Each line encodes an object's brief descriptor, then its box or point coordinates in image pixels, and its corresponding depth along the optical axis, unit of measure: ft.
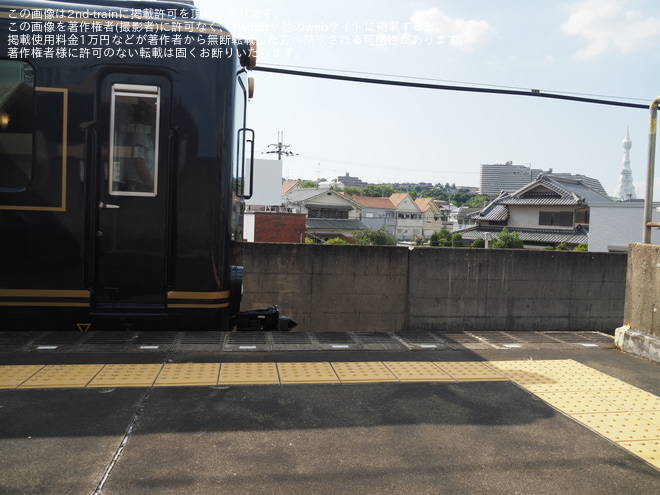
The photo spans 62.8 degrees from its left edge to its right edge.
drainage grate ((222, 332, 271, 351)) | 16.42
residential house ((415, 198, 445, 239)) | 267.80
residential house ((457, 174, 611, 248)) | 124.67
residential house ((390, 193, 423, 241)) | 264.31
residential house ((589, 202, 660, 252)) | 112.98
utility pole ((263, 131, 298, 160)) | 171.42
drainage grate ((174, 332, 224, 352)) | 16.02
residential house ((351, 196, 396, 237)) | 228.84
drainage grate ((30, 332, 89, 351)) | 15.35
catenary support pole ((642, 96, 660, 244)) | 16.93
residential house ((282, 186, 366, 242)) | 193.06
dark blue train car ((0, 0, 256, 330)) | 15.79
